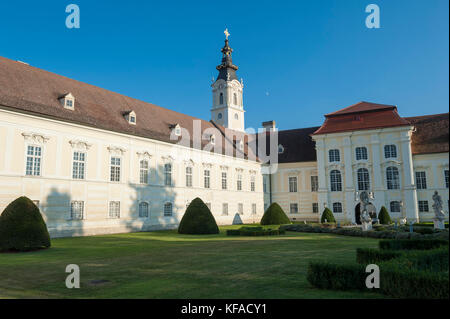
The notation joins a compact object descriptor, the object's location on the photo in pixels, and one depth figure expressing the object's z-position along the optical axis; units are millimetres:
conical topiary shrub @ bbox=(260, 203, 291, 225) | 31523
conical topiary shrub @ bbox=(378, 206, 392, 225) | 30906
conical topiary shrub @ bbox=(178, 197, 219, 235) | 23938
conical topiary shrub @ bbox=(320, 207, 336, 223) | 32750
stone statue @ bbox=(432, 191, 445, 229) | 23078
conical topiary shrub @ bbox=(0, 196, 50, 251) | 15297
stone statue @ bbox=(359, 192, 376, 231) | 23016
